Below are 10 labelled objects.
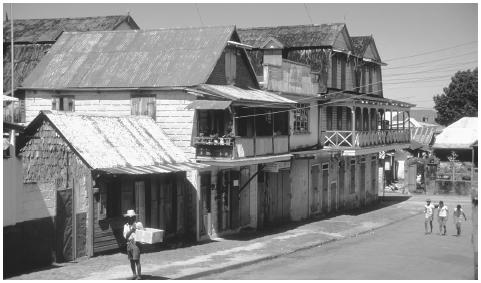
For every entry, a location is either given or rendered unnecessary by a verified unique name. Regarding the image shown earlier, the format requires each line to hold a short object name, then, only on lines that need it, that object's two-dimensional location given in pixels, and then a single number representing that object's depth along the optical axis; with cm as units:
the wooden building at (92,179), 1900
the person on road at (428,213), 2828
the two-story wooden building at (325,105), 3191
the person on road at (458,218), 2777
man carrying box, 1719
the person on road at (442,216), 2798
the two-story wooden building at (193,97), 2483
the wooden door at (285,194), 3181
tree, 7319
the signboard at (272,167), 2916
